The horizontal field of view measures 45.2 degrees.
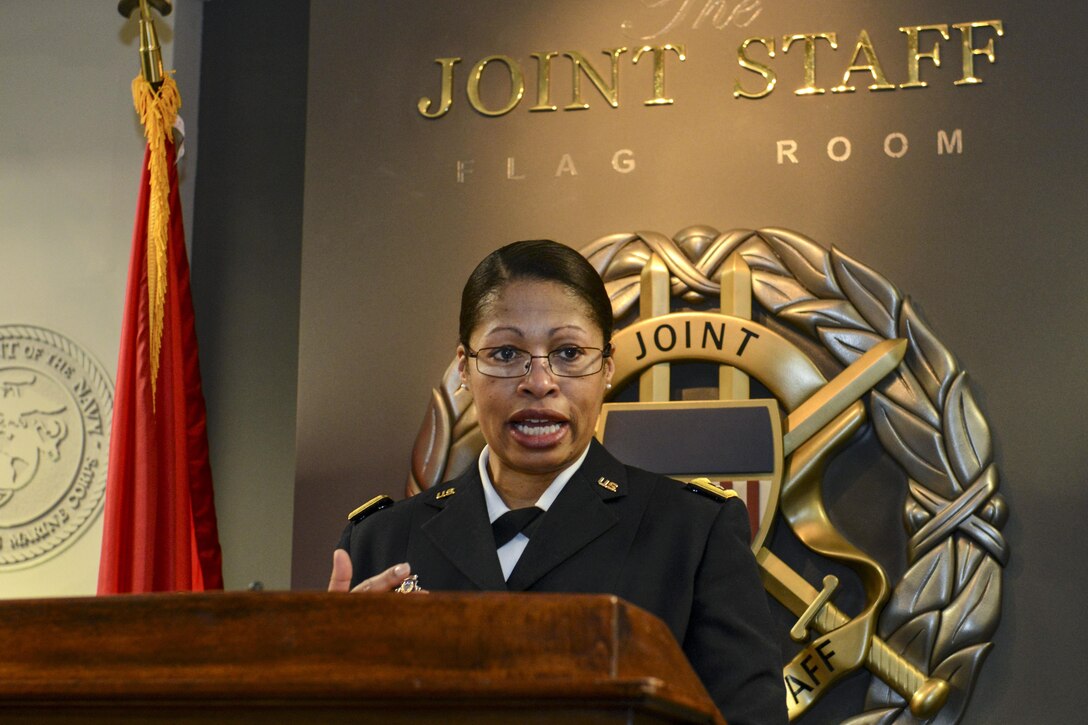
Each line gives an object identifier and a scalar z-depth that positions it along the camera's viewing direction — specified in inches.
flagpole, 121.6
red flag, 117.9
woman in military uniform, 59.4
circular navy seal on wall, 129.4
